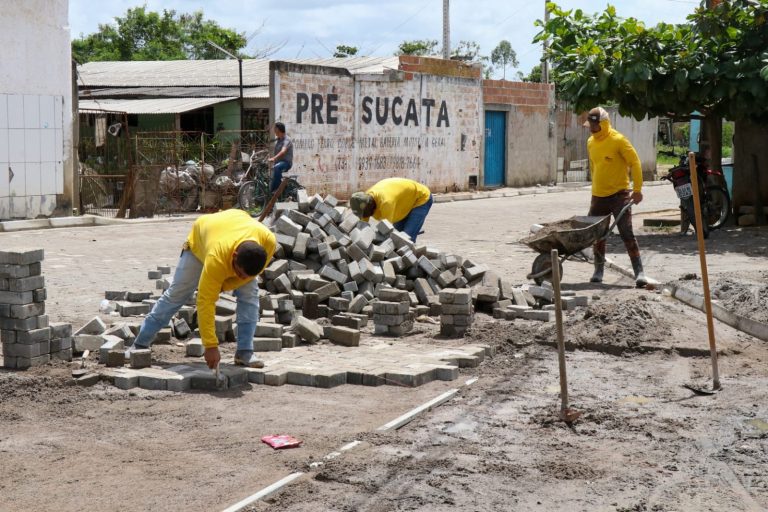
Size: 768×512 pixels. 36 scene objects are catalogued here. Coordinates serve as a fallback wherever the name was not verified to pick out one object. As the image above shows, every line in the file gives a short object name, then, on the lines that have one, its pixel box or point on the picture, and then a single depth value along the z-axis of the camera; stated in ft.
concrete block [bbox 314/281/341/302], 31.01
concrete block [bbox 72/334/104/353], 24.85
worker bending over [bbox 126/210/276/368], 21.62
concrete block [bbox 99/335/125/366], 23.81
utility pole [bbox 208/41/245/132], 75.77
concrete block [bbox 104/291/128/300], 32.35
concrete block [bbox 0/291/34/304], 23.62
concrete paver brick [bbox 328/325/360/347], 27.50
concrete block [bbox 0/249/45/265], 23.66
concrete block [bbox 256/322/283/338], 26.71
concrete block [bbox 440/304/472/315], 28.60
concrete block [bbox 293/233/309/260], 33.06
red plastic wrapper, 18.20
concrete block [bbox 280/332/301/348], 27.12
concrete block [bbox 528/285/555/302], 32.09
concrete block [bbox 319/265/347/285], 31.94
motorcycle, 49.60
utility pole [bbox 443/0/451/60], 108.37
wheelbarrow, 34.40
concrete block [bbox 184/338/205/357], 25.26
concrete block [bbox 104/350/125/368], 23.43
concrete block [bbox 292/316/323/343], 27.58
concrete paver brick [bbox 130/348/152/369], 23.40
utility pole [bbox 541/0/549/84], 111.34
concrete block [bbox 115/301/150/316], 29.53
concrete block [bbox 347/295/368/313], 30.66
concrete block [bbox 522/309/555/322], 30.58
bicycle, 64.44
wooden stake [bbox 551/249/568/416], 19.86
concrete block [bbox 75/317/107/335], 25.96
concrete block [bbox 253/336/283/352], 26.37
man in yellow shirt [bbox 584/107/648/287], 36.32
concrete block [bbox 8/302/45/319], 23.58
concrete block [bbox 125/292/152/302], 31.22
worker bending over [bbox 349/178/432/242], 35.24
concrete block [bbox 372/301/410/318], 28.84
